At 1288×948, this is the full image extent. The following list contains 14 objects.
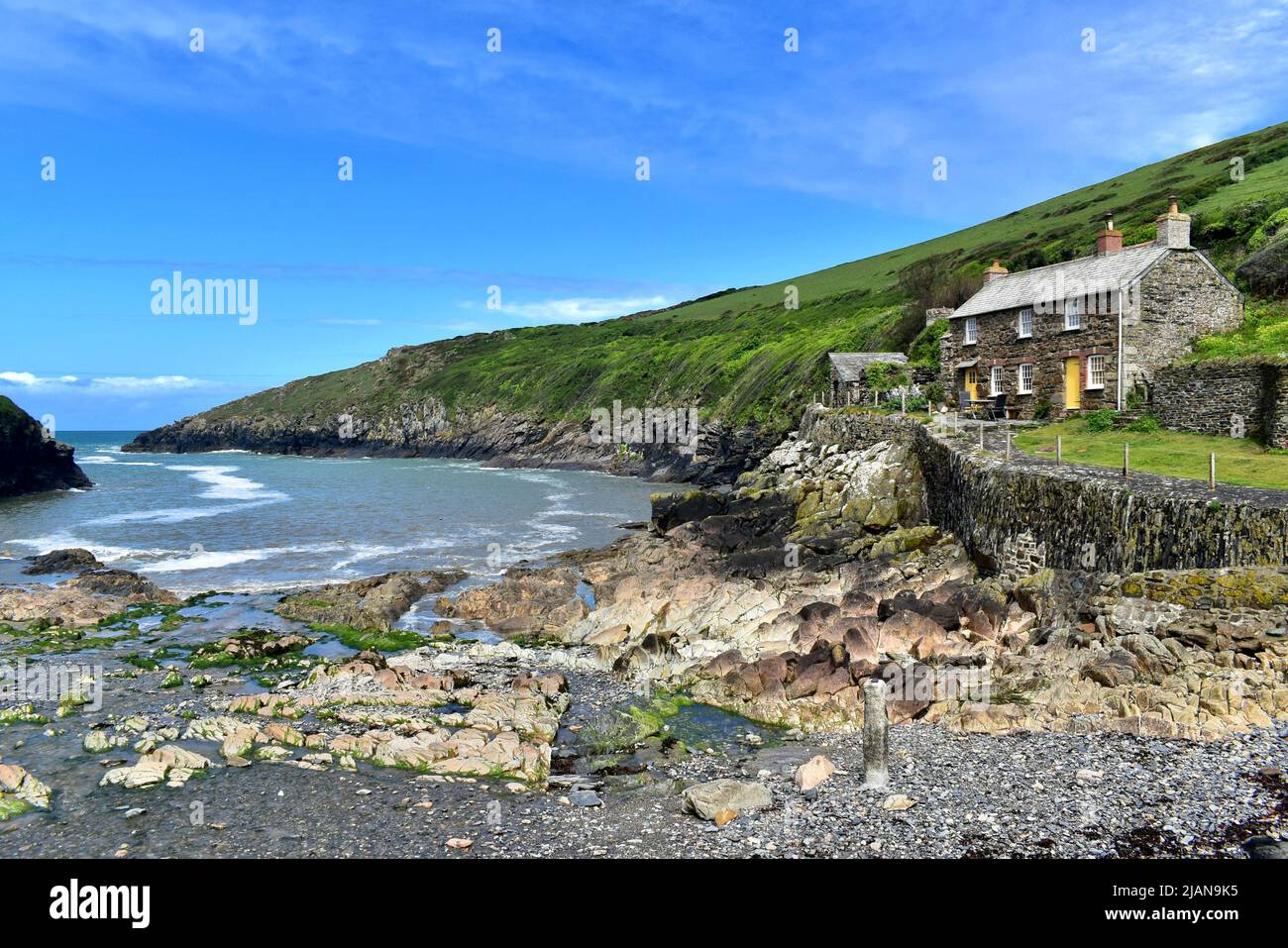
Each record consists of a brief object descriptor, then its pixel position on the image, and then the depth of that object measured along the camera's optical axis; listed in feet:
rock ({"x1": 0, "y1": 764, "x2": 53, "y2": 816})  45.52
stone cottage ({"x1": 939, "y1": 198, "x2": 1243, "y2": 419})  108.06
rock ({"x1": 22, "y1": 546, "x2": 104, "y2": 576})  121.70
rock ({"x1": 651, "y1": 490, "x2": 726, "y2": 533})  136.77
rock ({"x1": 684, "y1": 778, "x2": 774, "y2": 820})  41.68
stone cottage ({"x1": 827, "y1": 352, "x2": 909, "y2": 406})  174.70
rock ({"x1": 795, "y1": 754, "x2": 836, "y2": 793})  44.75
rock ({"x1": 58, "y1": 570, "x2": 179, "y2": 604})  104.01
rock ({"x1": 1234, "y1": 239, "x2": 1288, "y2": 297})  118.83
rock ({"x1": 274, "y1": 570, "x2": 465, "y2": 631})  91.66
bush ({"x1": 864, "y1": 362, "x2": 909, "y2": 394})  166.71
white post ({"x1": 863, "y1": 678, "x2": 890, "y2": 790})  44.37
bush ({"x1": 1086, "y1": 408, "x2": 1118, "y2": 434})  104.95
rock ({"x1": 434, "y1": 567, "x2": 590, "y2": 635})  89.35
